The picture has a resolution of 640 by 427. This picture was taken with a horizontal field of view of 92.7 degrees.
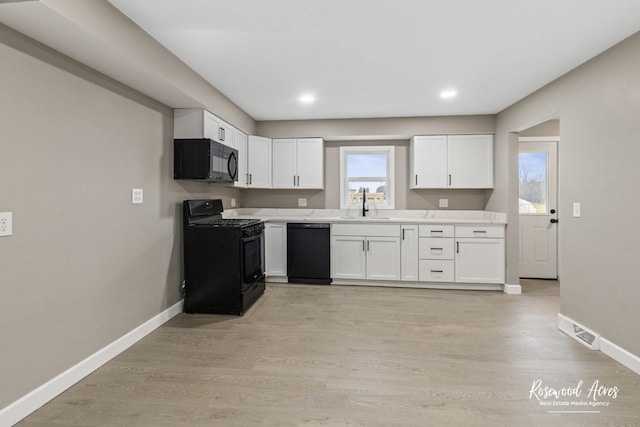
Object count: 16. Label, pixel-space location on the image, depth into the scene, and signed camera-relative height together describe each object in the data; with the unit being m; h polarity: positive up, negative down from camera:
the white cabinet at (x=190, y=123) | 3.10 +0.88
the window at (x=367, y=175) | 4.79 +0.54
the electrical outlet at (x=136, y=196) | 2.55 +0.12
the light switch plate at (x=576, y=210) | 2.65 -0.01
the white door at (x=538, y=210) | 4.52 -0.02
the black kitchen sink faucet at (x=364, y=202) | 4.72 +0.11
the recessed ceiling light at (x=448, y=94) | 3.38 +1.30
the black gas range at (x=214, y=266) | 3.11 -0.58
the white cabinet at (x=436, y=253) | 4.06 -0.59
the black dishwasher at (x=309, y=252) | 4.27 -0.61
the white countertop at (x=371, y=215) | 4.17 -0.10
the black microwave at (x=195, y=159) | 3.02 +0.50
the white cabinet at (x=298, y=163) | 4.60 +0.70
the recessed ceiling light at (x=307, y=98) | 3.58 +1.33
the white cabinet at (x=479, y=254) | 3.99 -0.60
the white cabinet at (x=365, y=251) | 4.16 -0.59
